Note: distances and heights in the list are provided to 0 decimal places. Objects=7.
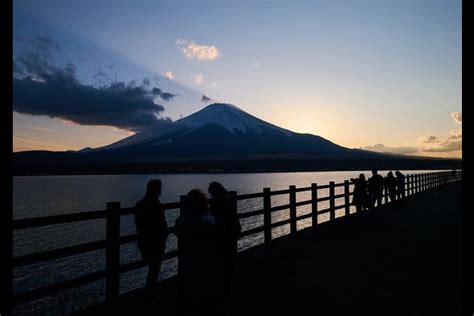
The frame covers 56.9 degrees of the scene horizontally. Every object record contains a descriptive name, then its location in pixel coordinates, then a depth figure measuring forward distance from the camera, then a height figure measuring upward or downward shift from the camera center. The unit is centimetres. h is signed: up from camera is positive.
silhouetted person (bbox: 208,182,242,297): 532 -56
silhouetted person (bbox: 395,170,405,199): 2422 -108
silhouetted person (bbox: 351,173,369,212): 1716 -113
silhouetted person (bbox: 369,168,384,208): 1878 -97
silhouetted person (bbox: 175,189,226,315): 421 -91
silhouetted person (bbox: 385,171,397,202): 2222 -106
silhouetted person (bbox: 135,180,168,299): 613 -82
